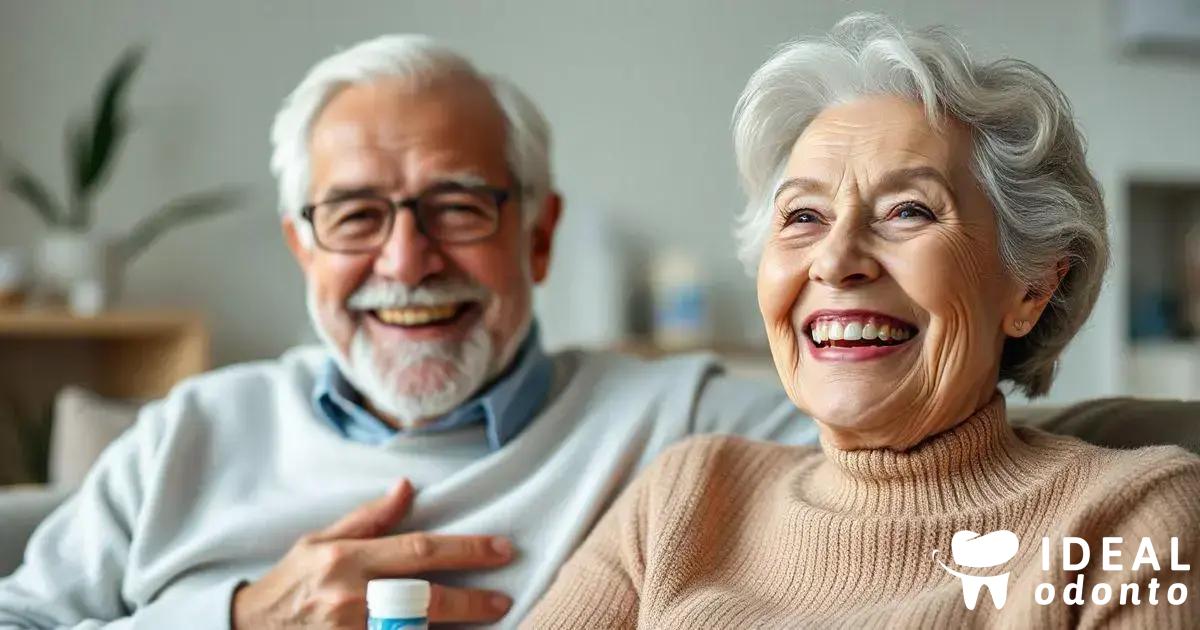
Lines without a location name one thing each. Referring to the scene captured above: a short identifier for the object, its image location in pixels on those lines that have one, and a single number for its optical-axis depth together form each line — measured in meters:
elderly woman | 1.17
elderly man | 1.69
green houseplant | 3.54
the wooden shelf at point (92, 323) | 3.41
